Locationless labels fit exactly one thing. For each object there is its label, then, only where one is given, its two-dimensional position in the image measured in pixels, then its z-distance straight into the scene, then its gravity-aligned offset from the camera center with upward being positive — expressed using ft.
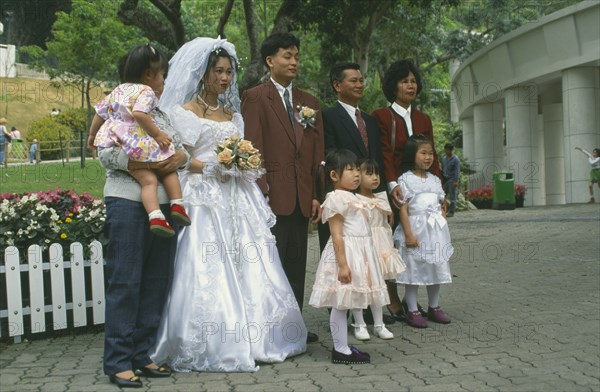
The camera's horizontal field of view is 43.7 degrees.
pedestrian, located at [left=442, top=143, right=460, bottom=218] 69.31 +1.47
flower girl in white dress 22.30 -1.43
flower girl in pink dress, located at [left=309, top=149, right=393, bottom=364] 18.11 -1.85
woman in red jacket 22.81 +2.00
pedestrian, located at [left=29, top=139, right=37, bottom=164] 98.89 +6.27
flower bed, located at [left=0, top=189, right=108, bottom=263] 22.09 -0.70
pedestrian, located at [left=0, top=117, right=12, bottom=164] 84.48 +6.81
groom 19.90 +1.04
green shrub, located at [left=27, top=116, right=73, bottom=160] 107.72 +9.52
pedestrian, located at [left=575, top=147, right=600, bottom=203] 75.46 +1.46
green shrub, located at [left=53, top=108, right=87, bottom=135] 120.67 +12.70
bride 17.20 -1.55
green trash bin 80.38 -0.83
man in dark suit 22.06 +2.05
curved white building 81.97 +10.53
